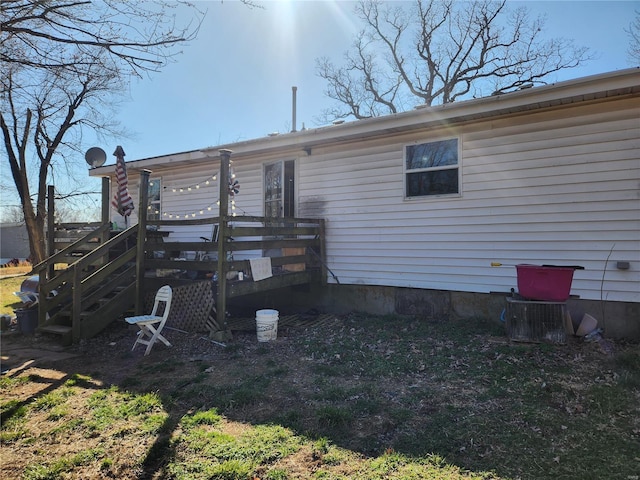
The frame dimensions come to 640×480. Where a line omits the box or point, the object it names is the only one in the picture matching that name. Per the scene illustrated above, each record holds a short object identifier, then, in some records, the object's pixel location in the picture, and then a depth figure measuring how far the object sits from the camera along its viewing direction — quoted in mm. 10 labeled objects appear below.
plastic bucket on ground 5770
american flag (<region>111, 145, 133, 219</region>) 8219
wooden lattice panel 6145
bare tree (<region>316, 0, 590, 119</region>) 17953
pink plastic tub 4785
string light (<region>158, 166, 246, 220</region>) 8797
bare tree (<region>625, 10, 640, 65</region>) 13422
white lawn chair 5282
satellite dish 10633
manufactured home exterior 5250
